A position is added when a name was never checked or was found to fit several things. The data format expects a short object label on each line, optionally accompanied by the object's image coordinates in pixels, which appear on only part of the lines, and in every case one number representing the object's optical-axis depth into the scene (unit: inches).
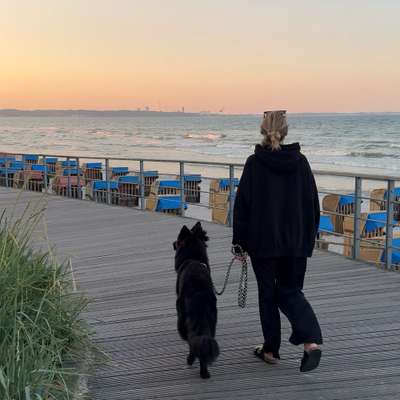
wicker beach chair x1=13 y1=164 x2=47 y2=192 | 679.1
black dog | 136.0
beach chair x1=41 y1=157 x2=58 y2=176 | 807.1
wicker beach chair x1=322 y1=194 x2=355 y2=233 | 418.6
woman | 138.9
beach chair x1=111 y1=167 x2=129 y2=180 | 689.8
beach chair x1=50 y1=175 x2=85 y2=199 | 605.9
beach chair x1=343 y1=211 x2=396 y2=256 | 351.3
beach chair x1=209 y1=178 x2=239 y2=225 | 460.4
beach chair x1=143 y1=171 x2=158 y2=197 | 613.0
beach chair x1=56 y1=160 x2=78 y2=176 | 691.8
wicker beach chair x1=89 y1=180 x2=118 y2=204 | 550.8
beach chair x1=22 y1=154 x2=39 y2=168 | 958.4
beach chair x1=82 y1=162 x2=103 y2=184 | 682.7
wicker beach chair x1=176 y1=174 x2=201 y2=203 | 559.8
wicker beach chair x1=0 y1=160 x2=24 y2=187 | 743.1
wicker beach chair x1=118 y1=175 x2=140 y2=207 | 582.9
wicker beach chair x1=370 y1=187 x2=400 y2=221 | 470.0
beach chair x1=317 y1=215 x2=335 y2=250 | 352.4
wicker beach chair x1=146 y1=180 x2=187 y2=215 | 470.0
